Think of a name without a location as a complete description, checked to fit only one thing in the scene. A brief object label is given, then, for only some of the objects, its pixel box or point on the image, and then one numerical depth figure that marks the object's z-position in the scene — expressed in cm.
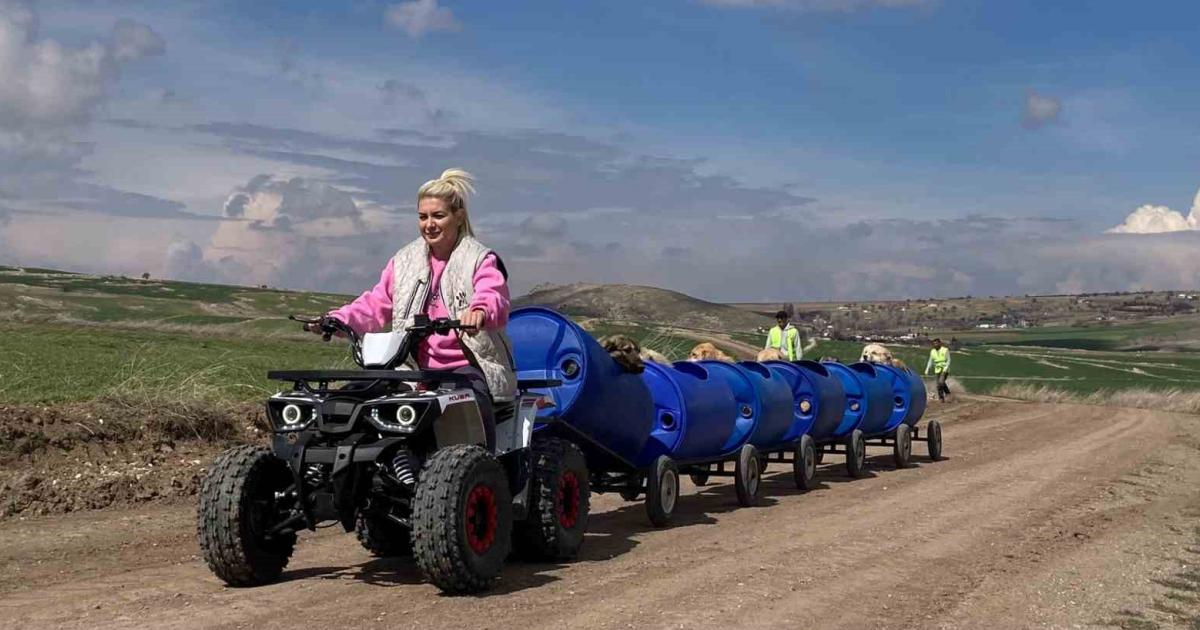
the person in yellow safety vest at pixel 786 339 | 2088
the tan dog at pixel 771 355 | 1873
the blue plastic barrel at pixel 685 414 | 1260
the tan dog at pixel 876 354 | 2376
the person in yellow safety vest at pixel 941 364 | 3712
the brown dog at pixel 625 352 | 1187
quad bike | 763
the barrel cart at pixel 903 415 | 1914
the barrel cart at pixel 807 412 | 1566
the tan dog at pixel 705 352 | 1888
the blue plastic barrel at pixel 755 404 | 1433
